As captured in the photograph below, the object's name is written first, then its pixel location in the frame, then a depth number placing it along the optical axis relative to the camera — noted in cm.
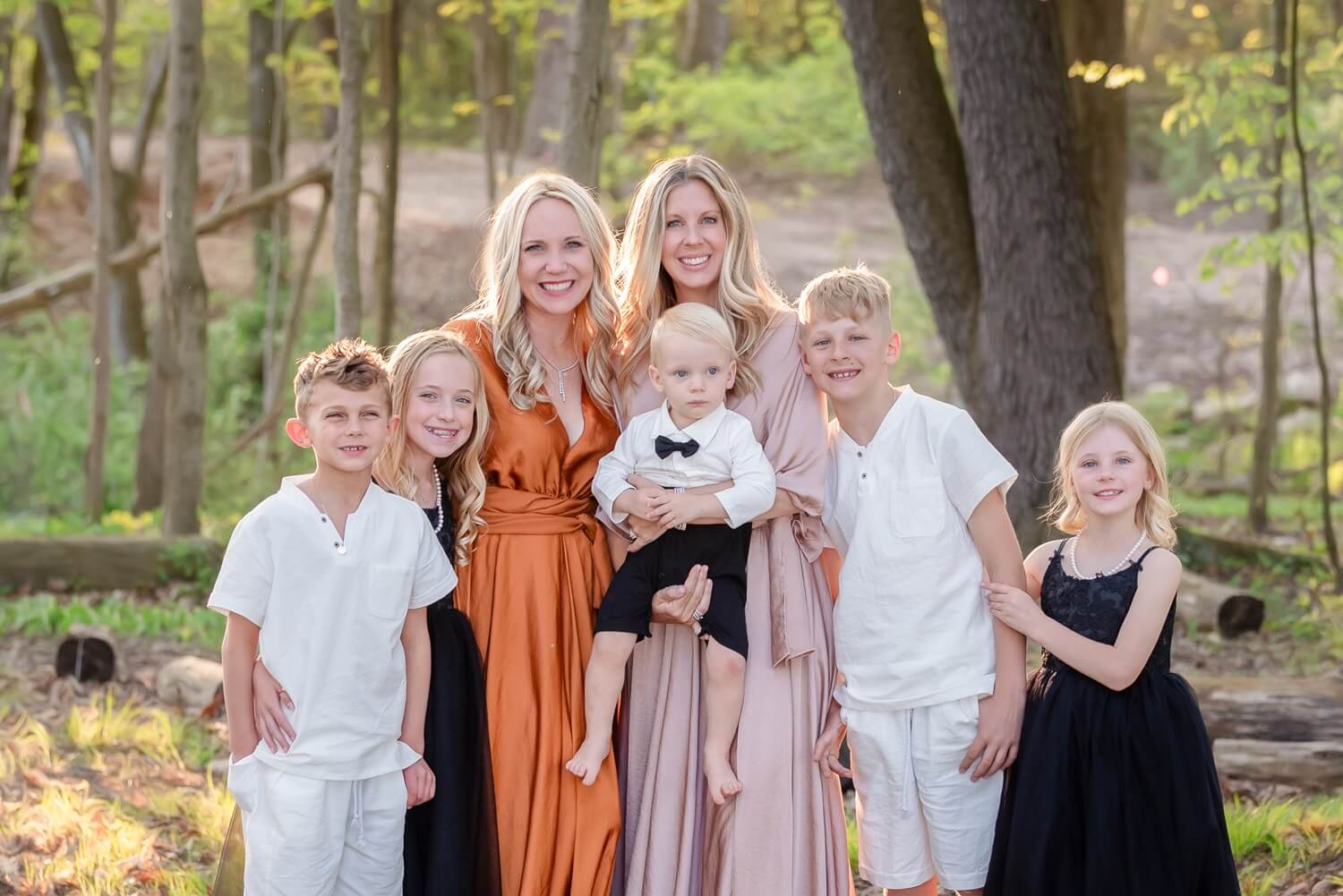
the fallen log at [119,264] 1072
